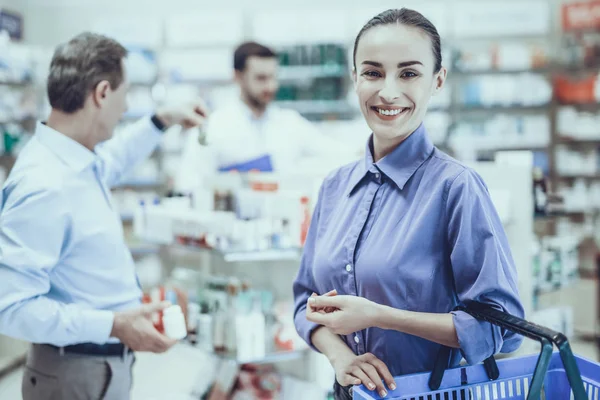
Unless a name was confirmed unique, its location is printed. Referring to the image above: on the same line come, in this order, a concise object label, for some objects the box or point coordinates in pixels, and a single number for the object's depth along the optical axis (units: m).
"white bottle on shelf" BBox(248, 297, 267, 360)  2.83
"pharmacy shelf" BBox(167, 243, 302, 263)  2.74
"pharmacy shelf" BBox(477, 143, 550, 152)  8.06
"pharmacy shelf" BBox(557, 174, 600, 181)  7.97
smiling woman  1.31
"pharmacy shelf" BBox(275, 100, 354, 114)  8.11
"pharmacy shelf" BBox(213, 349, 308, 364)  2.72
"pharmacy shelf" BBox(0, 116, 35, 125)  6.58
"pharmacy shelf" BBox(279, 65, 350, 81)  7.99
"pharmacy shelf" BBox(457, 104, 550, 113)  8.20
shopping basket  1.30
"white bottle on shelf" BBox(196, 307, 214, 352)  2.82
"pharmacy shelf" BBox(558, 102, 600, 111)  8.02
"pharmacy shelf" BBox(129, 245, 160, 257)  7.82
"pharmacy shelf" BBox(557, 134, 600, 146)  7.91
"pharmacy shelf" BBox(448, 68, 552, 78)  8.02
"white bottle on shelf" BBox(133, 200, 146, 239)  3.26
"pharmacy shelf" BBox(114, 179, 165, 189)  8.39
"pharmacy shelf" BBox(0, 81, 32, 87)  6.29
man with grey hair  1.84
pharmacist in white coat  4.29
